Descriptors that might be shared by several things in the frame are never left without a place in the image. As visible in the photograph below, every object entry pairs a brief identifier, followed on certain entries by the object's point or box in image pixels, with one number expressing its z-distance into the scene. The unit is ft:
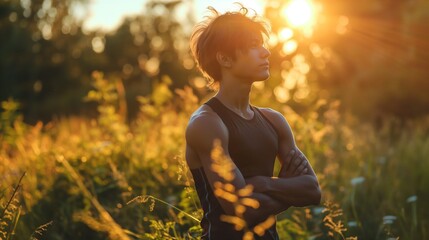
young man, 10.04
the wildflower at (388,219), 15.10
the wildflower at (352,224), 16.13
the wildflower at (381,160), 24.39
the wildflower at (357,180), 17.51
